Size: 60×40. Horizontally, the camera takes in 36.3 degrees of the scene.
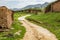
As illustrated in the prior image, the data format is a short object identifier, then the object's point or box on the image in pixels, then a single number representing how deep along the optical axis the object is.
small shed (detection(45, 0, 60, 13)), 19.93
